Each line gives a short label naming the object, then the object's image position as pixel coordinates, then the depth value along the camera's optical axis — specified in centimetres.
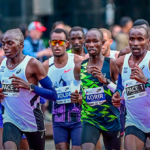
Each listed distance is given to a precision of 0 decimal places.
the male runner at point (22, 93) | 1209
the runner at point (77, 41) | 1581
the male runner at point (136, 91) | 1148
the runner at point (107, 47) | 1573
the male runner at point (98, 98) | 1241
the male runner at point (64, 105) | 1337
